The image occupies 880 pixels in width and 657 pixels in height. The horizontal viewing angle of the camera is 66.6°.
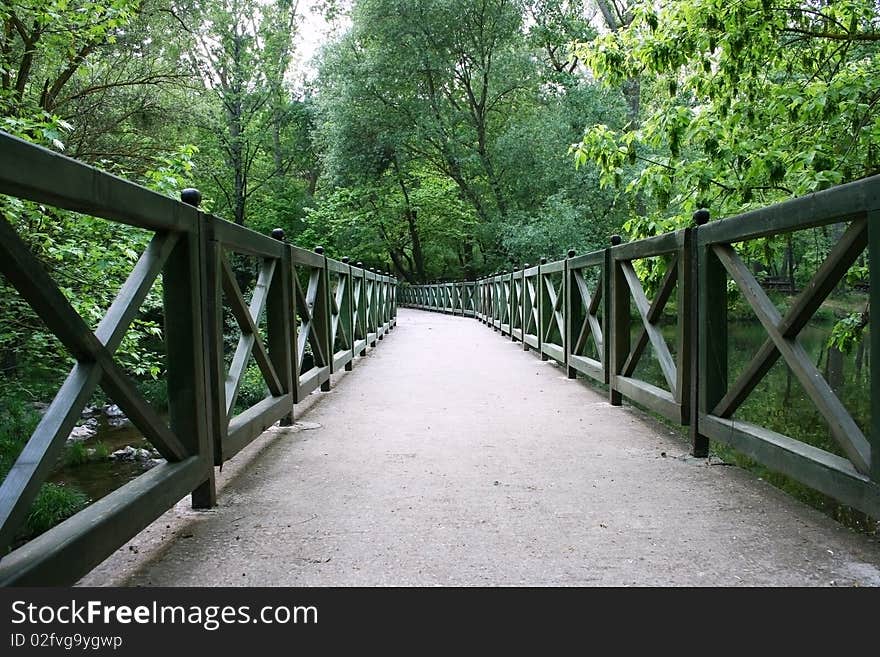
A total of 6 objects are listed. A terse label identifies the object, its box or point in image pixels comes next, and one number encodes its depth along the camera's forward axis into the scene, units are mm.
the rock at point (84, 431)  7258
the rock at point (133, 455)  6032
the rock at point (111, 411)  8766
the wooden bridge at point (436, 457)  1908
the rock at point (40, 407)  8339
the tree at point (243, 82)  21125
